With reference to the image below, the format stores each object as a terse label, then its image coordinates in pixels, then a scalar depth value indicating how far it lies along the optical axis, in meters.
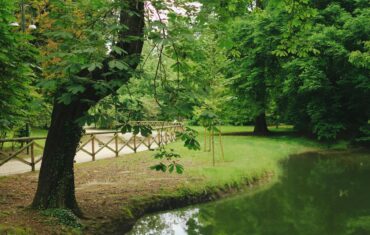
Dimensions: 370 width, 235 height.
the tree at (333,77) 22.09
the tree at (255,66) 26.81
